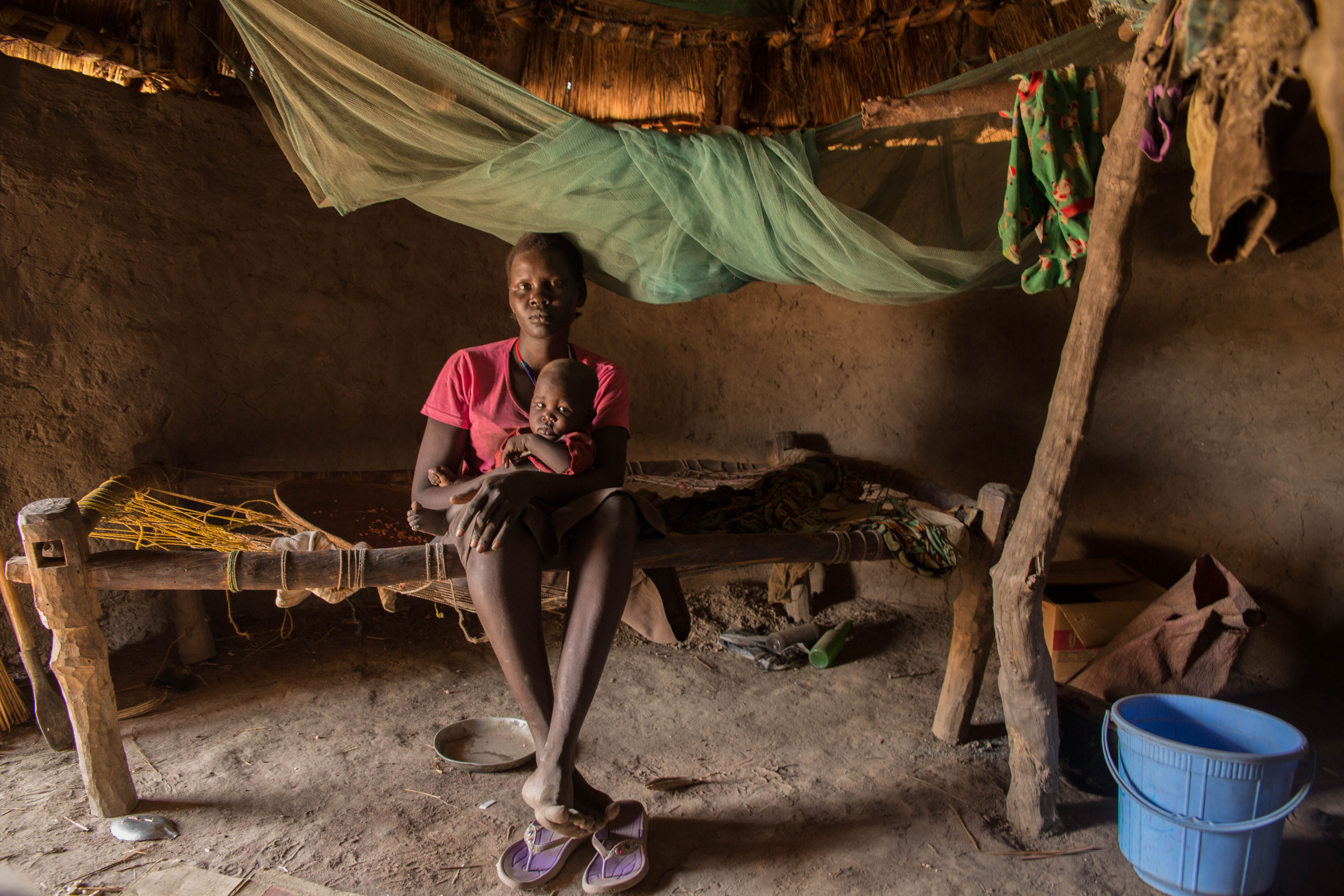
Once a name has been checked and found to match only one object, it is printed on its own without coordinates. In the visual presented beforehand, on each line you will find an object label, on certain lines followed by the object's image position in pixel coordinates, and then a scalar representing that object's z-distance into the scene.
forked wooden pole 1.80
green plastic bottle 3.06
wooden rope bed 1.93
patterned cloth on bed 2.34
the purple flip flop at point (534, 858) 1.81
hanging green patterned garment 1.86
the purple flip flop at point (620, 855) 1.79
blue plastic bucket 1.67
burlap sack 2.33
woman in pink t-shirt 1.82
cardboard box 2.61
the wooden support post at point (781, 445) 3.72
